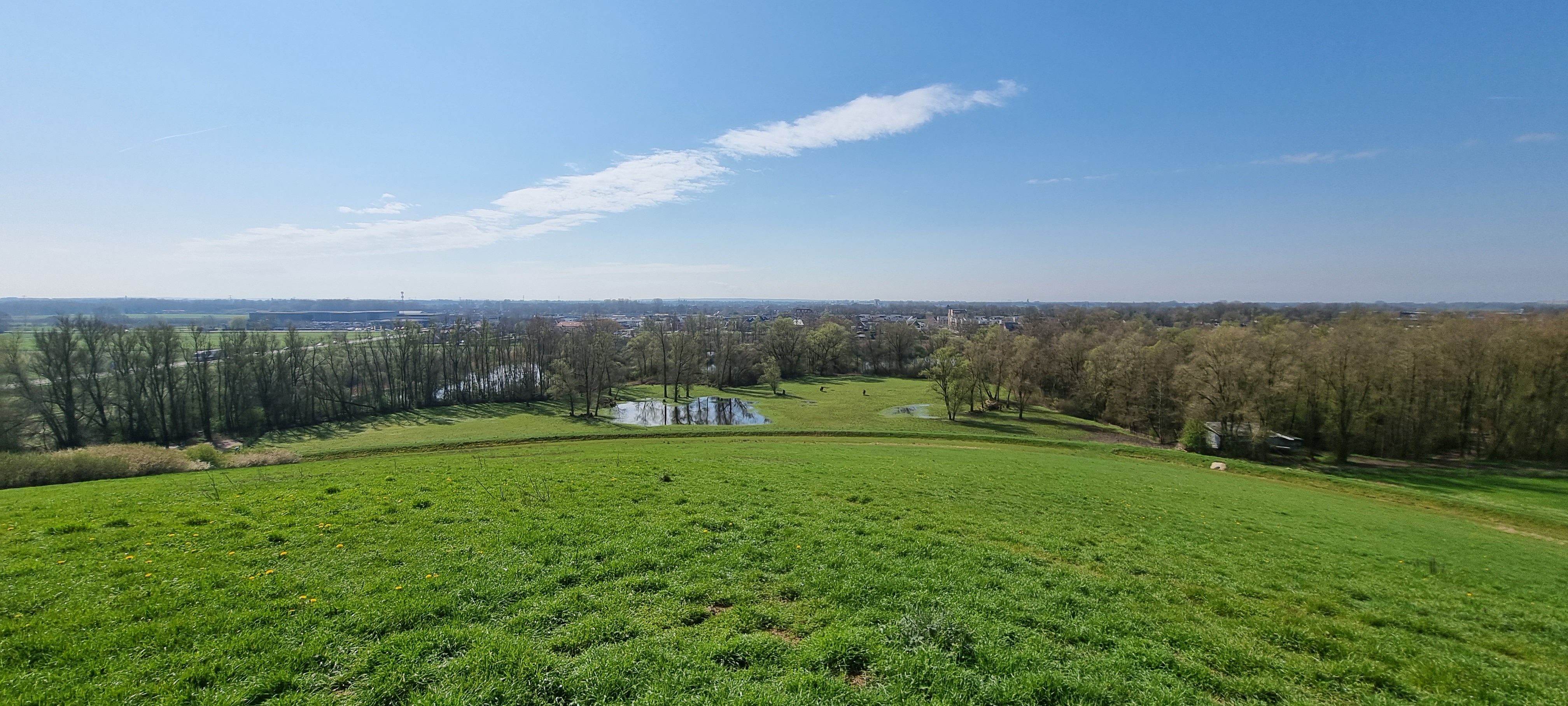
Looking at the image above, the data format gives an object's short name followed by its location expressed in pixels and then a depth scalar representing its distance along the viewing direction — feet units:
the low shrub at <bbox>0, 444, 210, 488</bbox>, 65.92
